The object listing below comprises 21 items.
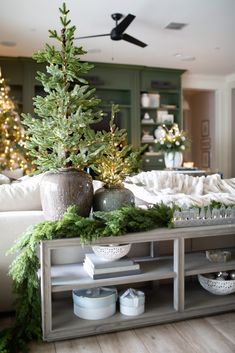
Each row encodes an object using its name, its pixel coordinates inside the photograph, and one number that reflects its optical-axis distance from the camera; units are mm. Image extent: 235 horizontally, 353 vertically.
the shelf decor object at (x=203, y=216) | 2082
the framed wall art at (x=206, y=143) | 8445
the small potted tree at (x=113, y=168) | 2025
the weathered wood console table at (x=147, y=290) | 1835
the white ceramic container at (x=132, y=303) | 2029
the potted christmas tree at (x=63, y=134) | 1913
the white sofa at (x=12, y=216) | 2096
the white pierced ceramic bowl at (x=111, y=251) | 1993
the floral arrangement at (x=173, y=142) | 5570
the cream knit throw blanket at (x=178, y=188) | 2383
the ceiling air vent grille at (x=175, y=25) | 4641
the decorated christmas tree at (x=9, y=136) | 5754
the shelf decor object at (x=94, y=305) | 1988
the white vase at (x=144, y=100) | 7098
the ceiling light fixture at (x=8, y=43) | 5377
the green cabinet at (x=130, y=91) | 6410
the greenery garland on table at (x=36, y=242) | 1794
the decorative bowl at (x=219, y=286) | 2215
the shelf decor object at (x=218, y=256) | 2287
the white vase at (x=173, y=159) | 5656
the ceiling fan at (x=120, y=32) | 4156
